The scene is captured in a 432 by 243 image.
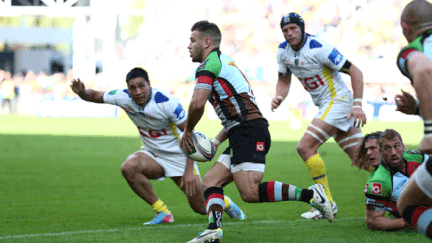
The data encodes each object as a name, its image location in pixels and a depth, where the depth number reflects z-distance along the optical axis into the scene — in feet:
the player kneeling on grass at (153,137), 43.86
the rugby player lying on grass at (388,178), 35.04
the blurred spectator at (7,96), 250.57
